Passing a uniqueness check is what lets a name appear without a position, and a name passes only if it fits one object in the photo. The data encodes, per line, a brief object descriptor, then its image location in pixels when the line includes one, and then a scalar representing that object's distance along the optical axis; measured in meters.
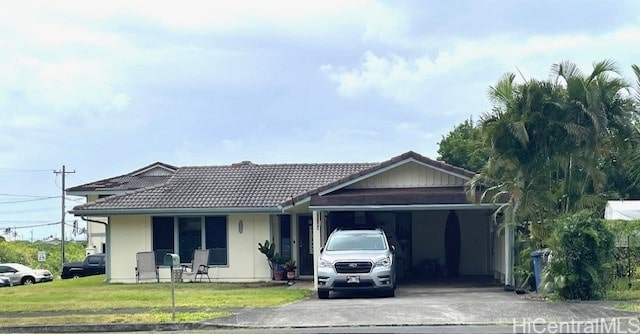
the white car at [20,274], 43.84
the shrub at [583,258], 18.58
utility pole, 61.16
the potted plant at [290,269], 27.45
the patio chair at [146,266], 28.05
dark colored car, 41.12
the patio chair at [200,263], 28.11
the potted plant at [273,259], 27.77
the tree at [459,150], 42.97
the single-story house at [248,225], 28.16
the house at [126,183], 41.03
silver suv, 20.61
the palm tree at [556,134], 21.41
